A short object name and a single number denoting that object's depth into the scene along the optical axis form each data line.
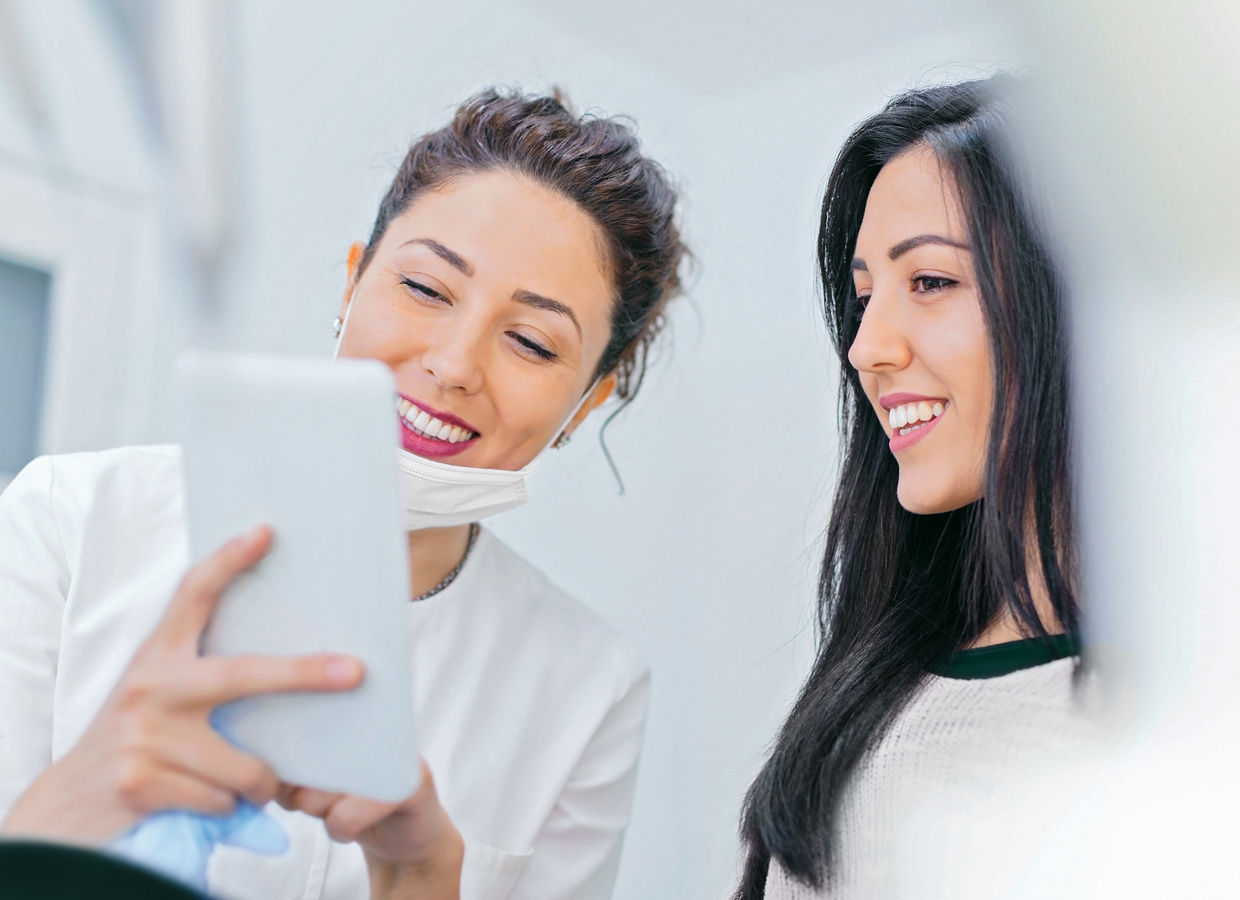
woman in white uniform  0.75
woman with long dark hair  0.63
